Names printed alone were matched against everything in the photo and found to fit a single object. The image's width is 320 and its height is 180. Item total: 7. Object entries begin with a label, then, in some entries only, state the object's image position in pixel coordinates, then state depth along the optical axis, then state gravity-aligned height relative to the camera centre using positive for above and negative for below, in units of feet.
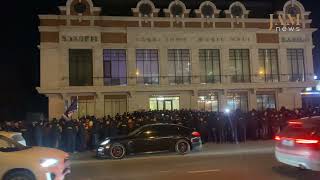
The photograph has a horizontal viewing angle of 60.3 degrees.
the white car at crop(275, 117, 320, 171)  22.57 -3.98
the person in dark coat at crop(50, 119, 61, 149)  41.87 -5.09
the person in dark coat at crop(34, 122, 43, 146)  41.71 -5.05
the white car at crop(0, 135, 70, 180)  20.15 -4.57
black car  37.37 -5.72
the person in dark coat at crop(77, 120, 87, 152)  43.24 -5.63
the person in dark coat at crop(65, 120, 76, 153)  42.56 -5.50
